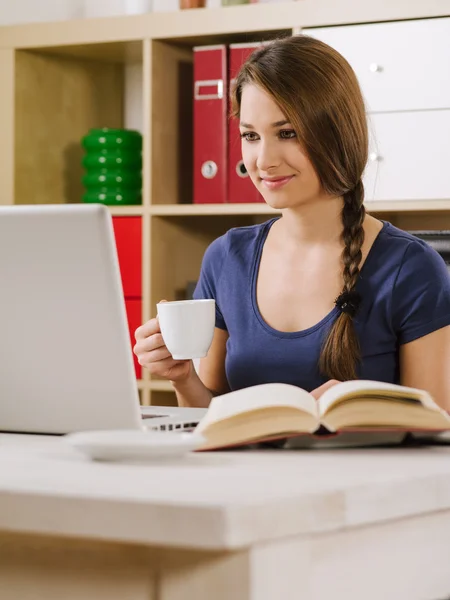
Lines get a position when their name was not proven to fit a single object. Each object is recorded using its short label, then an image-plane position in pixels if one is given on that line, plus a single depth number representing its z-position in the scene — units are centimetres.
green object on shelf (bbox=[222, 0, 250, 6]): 444
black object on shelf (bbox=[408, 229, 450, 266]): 403
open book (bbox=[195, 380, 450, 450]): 165
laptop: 165
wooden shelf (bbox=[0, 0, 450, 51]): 410
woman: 259
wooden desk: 117
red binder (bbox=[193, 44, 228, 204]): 443
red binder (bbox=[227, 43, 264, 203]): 436
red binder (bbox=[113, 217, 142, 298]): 463
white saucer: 149
